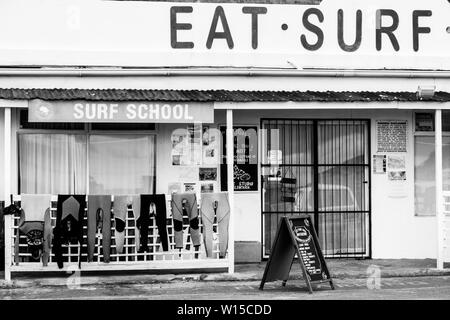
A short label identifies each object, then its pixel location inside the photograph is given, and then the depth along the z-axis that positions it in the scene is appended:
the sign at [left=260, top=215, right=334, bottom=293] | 11.88
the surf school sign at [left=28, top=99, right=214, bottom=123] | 13.08
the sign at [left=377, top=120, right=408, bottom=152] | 15.35
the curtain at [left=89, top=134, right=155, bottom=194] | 14.39
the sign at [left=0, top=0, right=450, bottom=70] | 14.48
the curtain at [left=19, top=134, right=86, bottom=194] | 14.23
